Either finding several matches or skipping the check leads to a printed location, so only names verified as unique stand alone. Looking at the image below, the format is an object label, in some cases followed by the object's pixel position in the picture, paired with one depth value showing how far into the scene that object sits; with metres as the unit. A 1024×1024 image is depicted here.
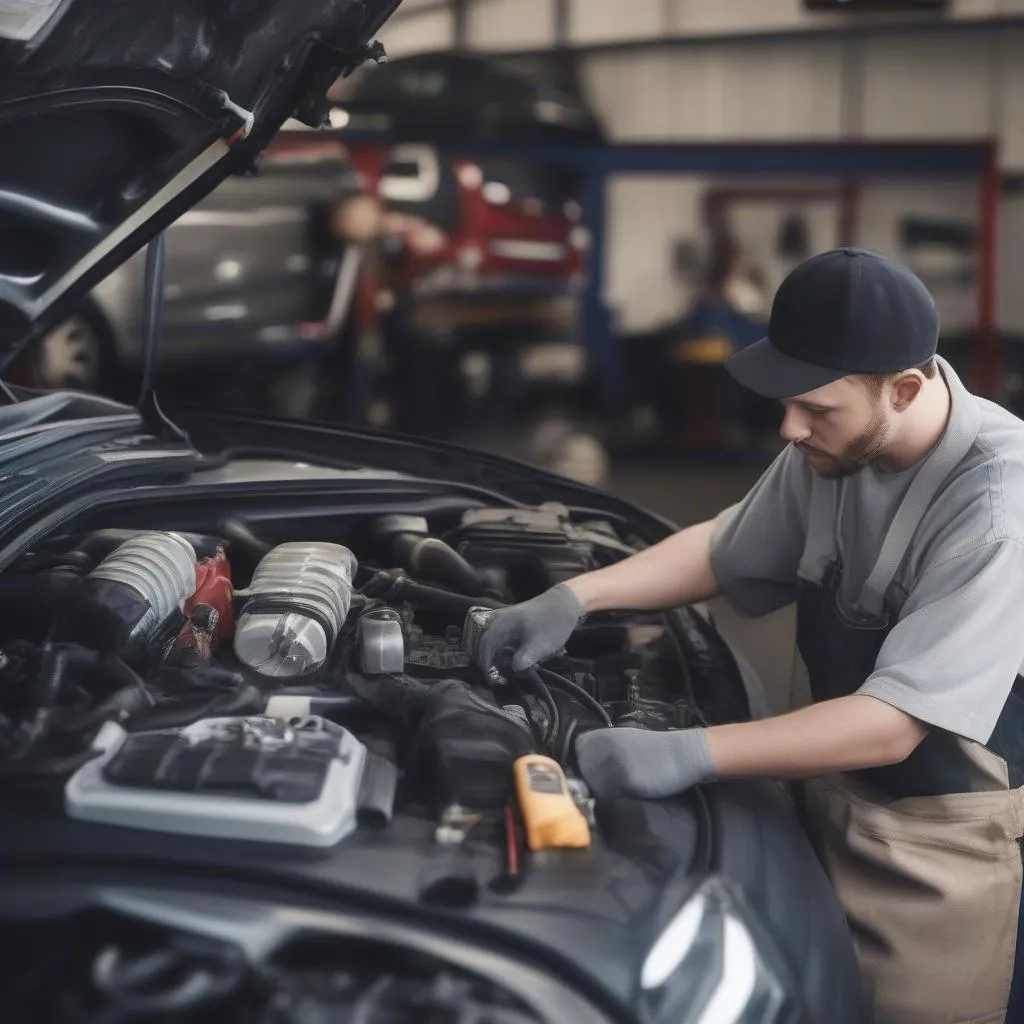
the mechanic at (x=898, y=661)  1.34
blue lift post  7.91
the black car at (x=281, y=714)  0.98
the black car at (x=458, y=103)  7.59
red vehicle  6.30
